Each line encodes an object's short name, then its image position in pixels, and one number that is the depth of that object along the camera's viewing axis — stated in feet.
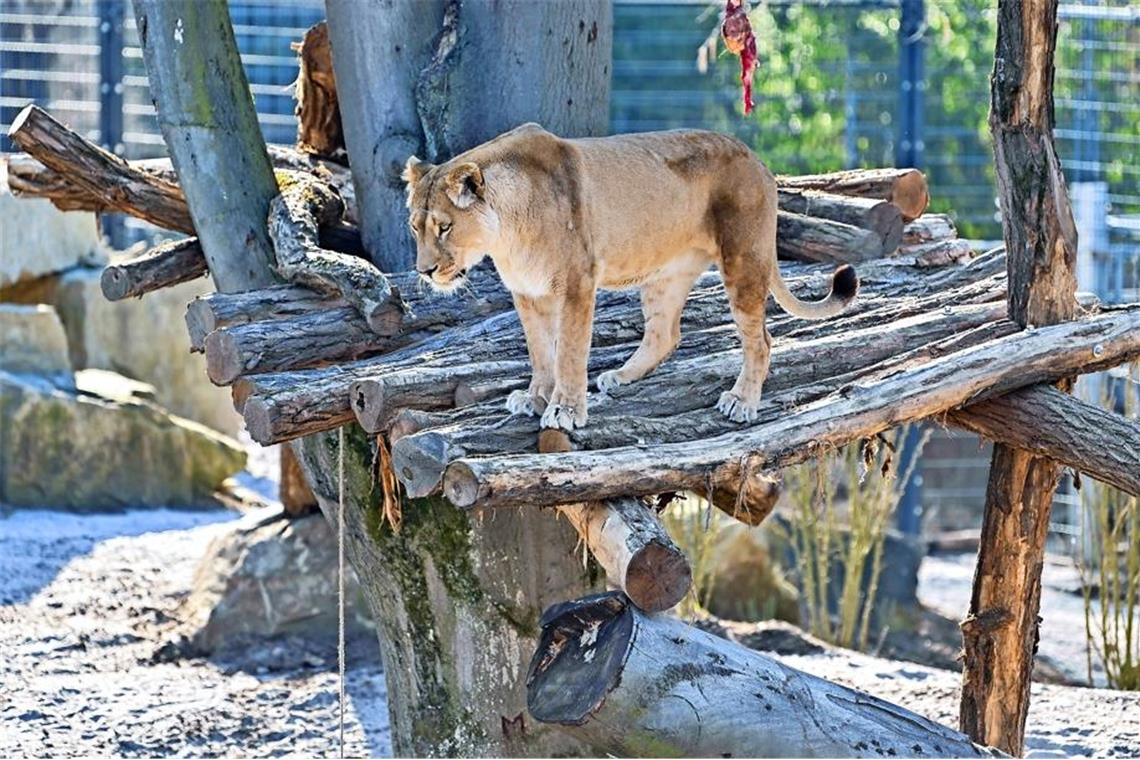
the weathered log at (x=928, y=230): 44.86
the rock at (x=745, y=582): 63.67
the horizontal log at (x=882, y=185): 45.06
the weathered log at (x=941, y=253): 42.57
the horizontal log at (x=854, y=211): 42.98
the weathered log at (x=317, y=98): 44.83
